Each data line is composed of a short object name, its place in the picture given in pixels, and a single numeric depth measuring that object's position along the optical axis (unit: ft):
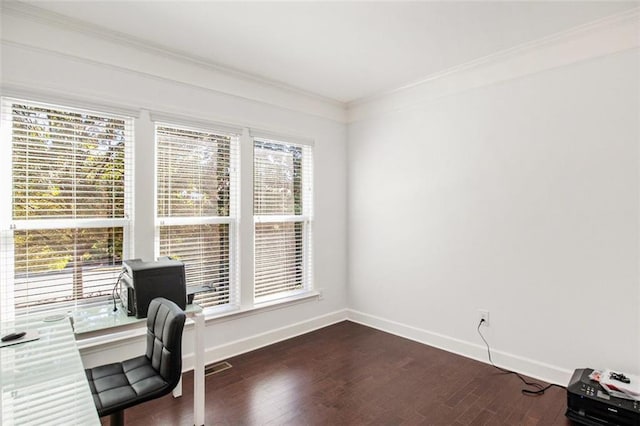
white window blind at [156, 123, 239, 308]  9.44
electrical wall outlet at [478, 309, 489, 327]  10.12
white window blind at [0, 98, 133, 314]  7.27
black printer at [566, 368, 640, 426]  6.67
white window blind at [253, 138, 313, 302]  11.57
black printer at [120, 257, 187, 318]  6.78
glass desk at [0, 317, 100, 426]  3.62
